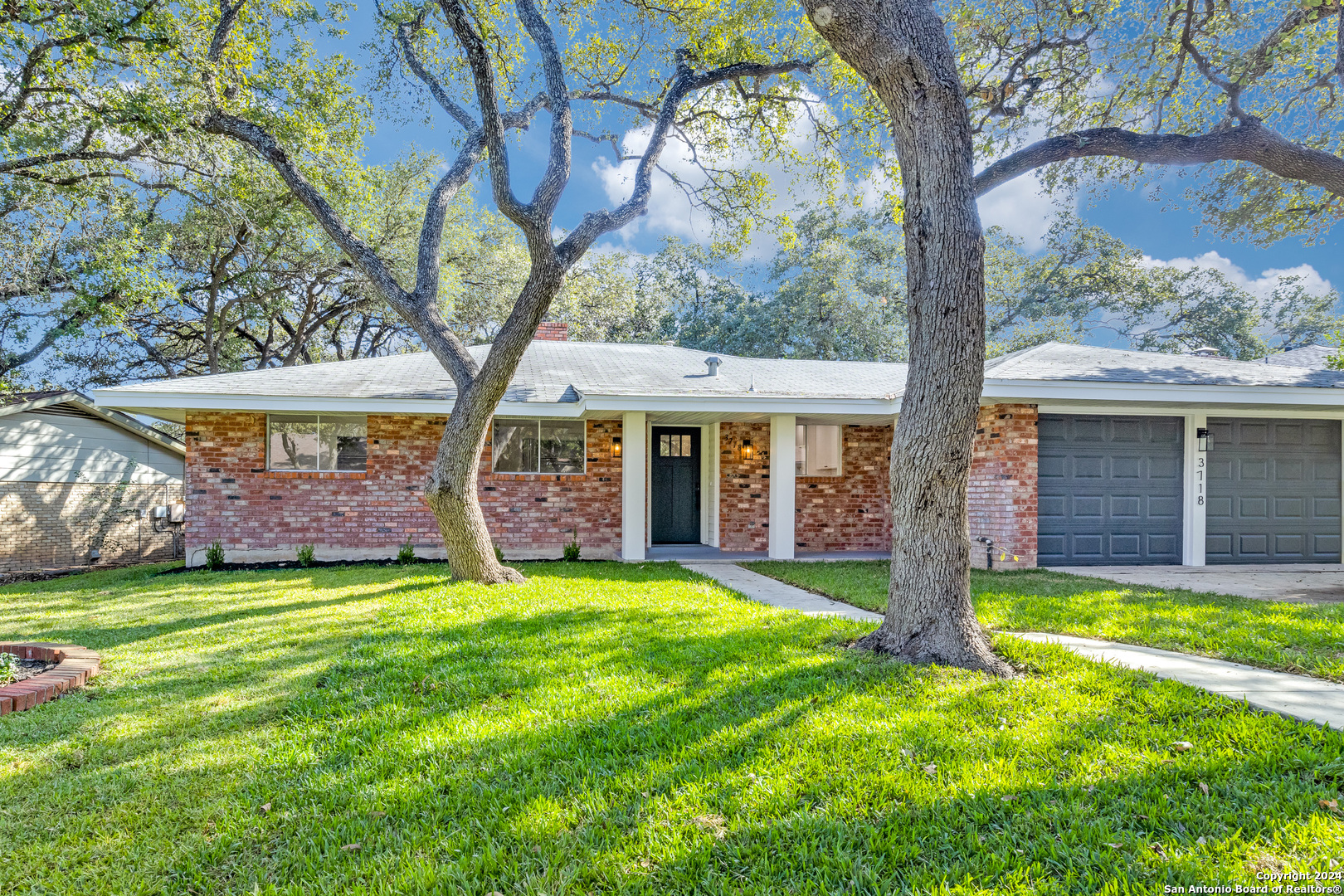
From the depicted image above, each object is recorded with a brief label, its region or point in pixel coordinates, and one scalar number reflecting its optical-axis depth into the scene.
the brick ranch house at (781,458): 8.80
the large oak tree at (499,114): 6.79
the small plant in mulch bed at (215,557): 9.30
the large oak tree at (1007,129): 4.12
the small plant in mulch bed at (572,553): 9.83
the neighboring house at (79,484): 11.52
